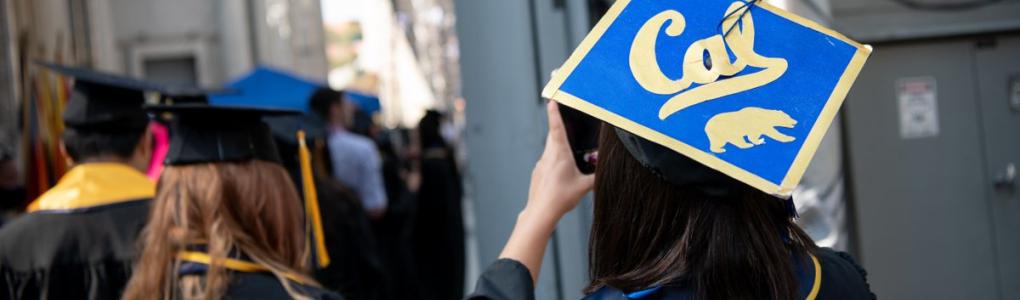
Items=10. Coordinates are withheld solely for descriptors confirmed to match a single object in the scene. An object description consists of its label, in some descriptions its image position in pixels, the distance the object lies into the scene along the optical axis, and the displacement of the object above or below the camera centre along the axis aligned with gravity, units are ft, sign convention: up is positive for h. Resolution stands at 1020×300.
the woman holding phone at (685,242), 5.68 -0.56
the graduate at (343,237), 16.35 -1.06
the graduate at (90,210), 11.08 -0.20
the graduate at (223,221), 8.84 -0.35
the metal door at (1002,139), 15.14 -0.51
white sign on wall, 15.28 -0.01
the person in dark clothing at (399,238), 27.99 -1.91
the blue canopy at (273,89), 25.90 +1.82
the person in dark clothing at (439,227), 30.55 -1.87
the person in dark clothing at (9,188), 21.39 +0.17
